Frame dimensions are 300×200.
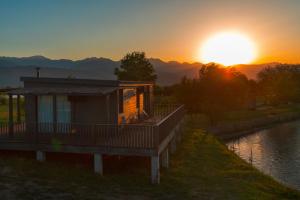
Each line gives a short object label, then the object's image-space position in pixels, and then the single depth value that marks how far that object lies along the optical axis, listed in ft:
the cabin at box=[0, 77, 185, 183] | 51.57
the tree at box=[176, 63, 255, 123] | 162.30
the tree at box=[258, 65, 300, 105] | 294.87
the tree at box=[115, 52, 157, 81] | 226.17
